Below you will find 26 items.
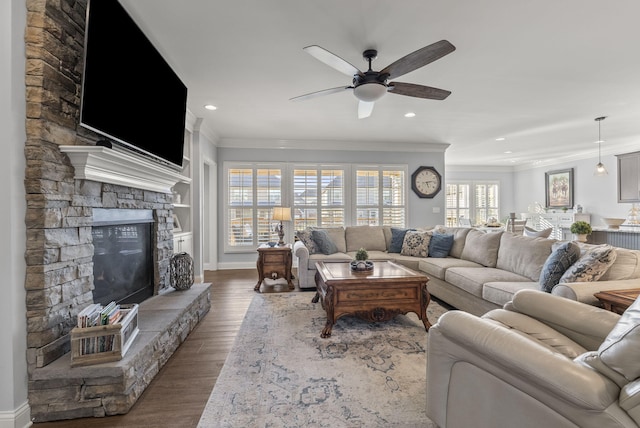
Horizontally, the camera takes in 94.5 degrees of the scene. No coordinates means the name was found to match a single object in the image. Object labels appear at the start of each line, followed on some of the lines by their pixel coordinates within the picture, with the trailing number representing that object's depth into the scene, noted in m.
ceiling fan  2.07
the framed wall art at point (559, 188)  7.71
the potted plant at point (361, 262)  3.20
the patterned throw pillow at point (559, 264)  2.49
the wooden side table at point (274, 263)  4.33
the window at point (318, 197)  6.11
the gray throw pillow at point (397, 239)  4.80
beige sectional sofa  2.31
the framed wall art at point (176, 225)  4.34
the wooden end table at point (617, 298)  1.85
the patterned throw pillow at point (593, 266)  2.26
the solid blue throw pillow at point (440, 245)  4.35
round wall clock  6.41
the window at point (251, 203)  5.93
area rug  1.67
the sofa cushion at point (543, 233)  3.65
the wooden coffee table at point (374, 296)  2.75
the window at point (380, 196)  6.29
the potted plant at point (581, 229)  4.44
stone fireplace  1.63
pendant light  5.44
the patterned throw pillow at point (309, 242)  4.60
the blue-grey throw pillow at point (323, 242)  4.59
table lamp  4.81
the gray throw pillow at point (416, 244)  4.46
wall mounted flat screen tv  1.78
